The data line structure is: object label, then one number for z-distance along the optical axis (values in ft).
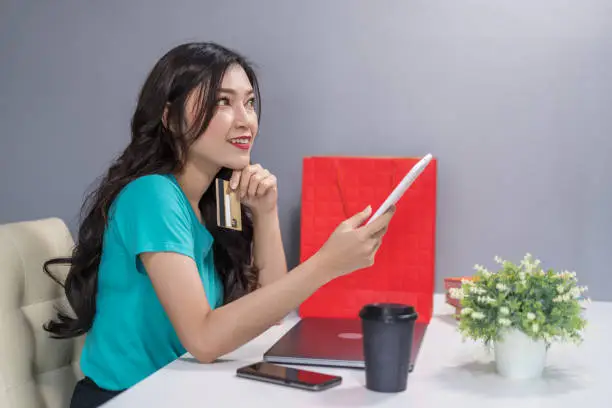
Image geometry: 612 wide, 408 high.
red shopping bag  5.06
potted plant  3.46
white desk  3.17
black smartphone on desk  3.34
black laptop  3.81
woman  3.91
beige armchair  4.25
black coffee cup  3.20
